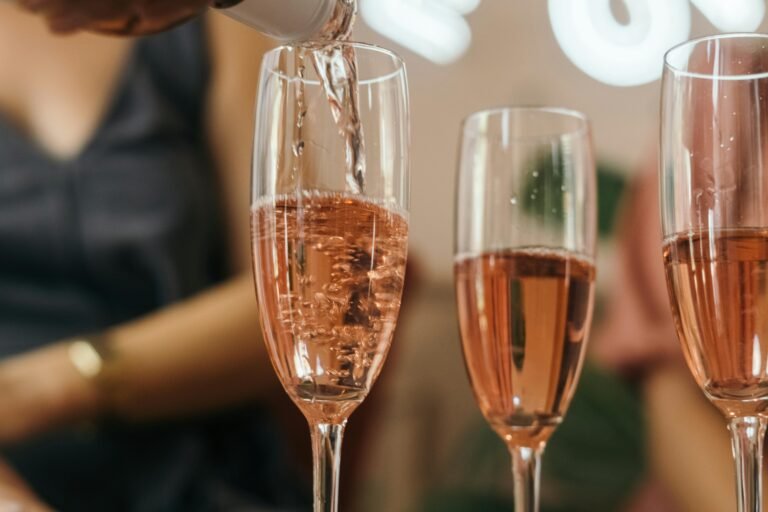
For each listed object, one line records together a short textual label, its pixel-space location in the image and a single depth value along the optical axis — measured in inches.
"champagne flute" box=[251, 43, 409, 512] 28.0
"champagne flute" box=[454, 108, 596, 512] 30.6
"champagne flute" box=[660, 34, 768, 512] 26.9
